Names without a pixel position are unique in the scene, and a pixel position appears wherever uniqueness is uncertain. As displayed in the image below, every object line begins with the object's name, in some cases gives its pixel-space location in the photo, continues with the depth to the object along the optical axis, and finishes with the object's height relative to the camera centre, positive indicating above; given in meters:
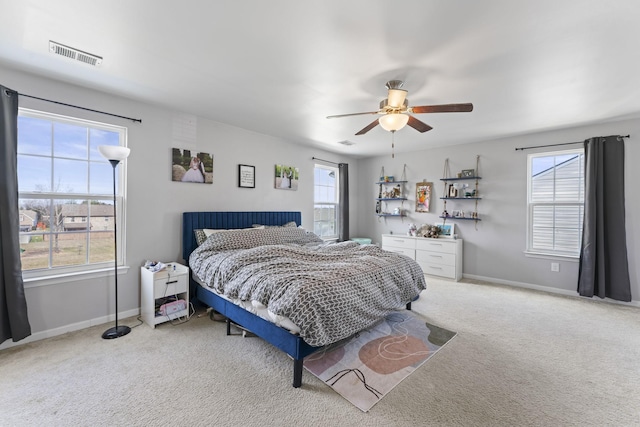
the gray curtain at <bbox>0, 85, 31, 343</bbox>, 2.24 -0.18
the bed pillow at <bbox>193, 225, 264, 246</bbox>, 3.42 -0.28
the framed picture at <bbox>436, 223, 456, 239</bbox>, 5.00 -0.33
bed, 1.96 -0.58
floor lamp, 2.53 +0.47
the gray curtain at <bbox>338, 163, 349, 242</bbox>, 5.71 +0.21
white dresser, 4.70 -0.72
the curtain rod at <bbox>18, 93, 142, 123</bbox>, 2.50 +1.00
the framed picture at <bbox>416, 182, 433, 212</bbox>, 5.31 +0.31
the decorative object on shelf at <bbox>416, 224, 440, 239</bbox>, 5.05 -0.35
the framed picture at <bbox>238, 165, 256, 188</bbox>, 4.09 +0.52
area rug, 1.93 -1.20
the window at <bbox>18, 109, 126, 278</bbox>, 2.56 +0.16
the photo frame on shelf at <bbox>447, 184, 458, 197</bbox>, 4.95 +0.37
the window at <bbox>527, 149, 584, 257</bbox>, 3.99 +0.15
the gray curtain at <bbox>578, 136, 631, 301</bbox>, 3.55 -0.13
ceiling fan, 2.33 +0.89
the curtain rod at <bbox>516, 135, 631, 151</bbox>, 3.53 +0.98
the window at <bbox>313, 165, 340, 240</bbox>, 5.45 +0.19
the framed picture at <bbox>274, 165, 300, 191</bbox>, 4.61 +0.57
